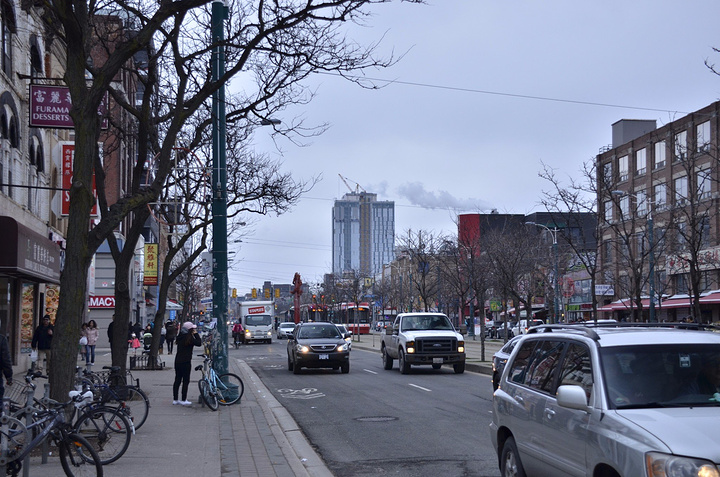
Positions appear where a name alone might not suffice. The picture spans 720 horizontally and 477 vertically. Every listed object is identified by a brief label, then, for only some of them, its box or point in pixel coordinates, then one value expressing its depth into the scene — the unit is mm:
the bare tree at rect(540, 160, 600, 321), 26969
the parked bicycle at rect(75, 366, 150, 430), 11492
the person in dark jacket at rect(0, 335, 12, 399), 9781
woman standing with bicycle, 16375
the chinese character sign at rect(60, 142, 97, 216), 26594
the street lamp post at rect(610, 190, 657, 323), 28317
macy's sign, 54044
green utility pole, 16938
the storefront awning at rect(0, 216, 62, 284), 20047
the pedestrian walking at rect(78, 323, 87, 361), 29009
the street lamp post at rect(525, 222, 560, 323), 37688
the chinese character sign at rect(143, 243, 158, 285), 53531
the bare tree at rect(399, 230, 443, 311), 52103
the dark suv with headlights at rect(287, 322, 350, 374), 27016
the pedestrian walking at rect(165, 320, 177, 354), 40969
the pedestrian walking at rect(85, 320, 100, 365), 30547
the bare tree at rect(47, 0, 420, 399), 10758
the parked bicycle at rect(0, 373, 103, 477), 7969
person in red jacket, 55119
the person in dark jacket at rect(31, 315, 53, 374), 25688
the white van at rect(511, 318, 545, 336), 51631
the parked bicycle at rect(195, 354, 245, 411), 16172
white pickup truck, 26141
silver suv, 5293
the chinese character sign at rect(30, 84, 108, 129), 21297
